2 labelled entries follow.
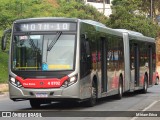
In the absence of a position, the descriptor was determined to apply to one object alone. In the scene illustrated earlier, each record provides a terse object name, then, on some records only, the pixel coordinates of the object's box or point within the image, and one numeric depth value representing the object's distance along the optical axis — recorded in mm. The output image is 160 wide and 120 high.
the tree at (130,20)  60625
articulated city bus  16906
